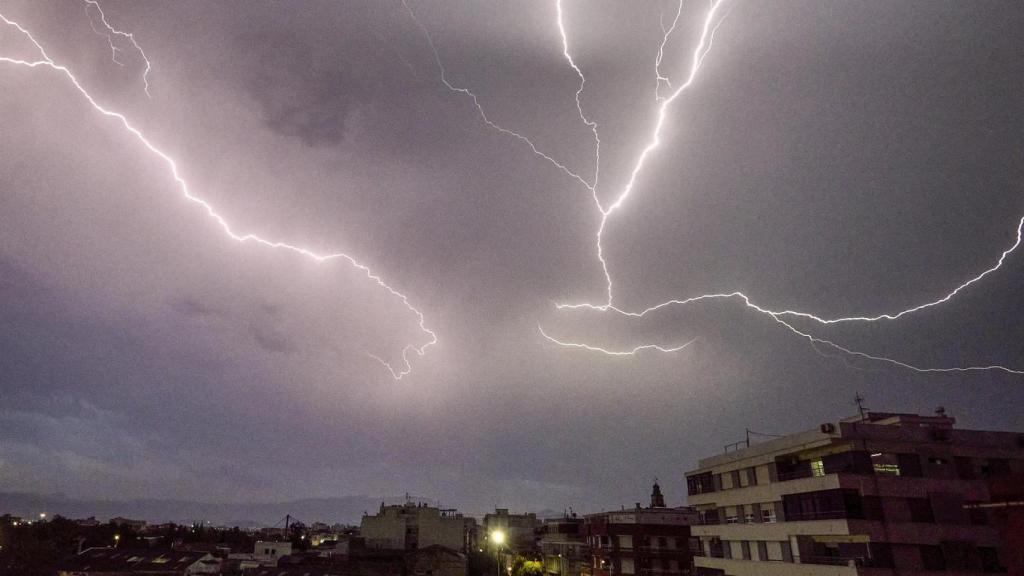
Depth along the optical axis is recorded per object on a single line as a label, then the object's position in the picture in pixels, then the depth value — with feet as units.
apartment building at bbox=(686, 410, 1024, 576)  70.59
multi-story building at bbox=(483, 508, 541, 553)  237.45
